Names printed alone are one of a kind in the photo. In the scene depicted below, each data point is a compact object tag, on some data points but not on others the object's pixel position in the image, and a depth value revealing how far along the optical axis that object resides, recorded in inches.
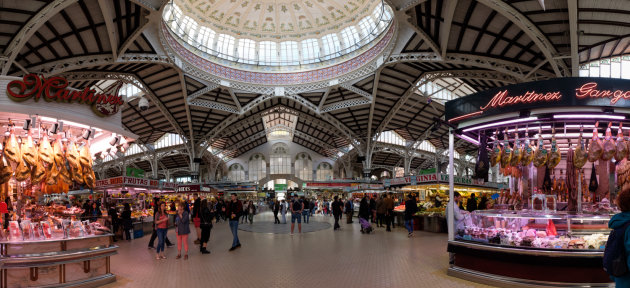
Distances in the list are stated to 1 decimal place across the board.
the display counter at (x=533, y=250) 226.8
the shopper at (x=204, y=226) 397.1
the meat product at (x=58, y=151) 301.6
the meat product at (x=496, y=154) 299.9
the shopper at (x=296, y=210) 575.2
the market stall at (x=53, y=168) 240.8
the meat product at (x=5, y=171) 276.0
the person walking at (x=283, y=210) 841.7
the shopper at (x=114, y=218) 527.5
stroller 571.8
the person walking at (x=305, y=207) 780.0
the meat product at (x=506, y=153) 295.7
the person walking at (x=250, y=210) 827.2
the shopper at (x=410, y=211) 530.0
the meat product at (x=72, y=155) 312.3
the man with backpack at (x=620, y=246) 129.8
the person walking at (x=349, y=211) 830.6
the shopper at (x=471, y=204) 610.9
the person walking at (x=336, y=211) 658.2
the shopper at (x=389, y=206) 640.0
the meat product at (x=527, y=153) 290.4
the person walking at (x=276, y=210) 840.9
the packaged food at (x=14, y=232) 246.7
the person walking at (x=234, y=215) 419.5
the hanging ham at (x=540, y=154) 287.4
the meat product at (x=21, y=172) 282.2
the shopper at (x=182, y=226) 355.7
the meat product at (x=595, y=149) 275.3
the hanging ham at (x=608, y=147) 271.7
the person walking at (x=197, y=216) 447.7
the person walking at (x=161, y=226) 368.8
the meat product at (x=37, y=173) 291.0
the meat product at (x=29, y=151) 284.4
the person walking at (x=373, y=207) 764.6
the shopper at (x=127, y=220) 526.6
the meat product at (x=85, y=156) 321.5
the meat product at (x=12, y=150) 274.3
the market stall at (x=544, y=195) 232.7
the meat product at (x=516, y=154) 294.2
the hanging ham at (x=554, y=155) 287.3
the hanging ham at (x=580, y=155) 282.4
